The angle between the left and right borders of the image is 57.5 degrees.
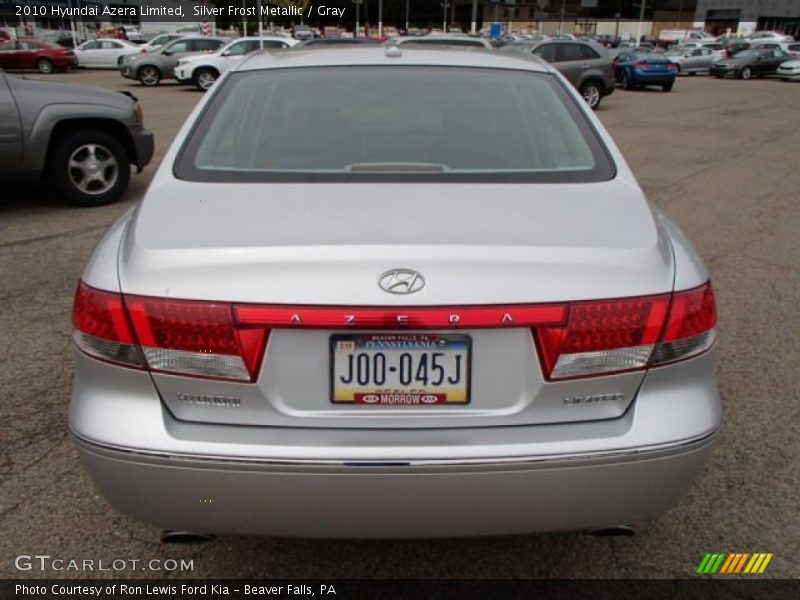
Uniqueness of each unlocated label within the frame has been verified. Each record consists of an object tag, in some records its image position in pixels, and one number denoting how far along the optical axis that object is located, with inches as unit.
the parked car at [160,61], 934.4
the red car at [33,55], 1102.4
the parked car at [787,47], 1307.8
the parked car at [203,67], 871.7
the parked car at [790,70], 1184.8
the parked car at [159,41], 1166.8
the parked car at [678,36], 2572.3
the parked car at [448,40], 569.8
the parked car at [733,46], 1468.3
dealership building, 3115.2
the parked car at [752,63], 1248.8
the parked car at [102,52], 1221.7
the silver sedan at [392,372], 71.7
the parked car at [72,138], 259.8
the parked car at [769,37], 2113.9
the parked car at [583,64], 703.1
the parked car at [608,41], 2218.1
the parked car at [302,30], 2134.6
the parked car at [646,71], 960.3
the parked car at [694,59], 1364.4
